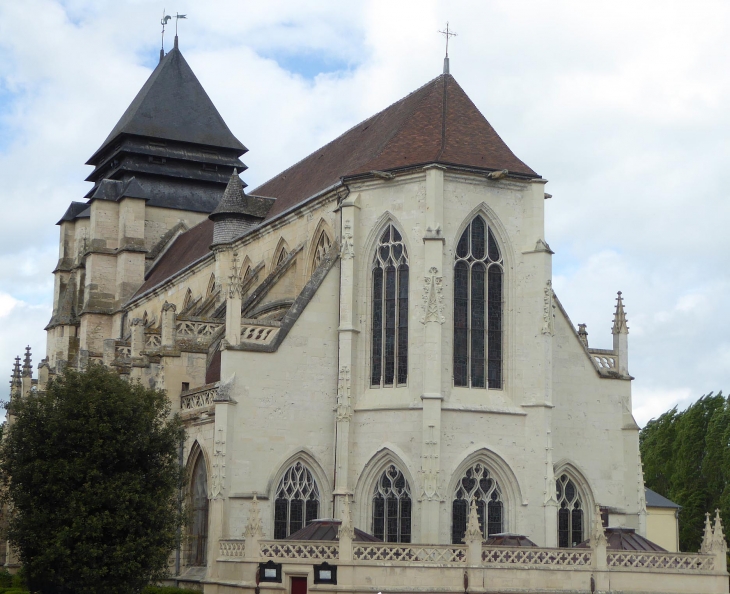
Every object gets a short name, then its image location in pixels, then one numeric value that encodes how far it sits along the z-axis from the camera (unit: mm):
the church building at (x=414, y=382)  33812
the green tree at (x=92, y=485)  29328
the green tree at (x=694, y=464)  63156
